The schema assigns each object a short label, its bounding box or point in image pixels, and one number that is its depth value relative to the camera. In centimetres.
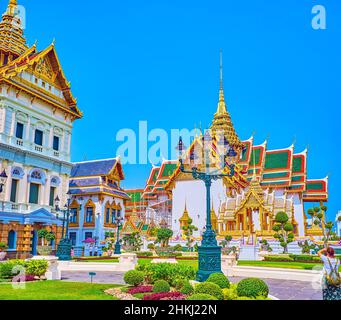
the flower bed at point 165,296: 911
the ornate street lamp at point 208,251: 1239
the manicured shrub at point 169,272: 1177
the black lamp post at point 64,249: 2219
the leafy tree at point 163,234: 2939
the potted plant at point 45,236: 2822
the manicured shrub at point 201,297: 732
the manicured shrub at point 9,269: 1395
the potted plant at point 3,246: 2466
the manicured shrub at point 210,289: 810
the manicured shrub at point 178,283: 1131
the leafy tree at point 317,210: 2920
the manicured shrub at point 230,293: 834
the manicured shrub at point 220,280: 927
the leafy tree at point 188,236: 3346
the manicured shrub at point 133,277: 1196
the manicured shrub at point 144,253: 2992
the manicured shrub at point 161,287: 1016
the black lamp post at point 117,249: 3114
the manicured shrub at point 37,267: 1435
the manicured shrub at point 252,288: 838
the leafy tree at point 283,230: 2910
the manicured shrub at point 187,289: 961
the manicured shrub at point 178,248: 3257
